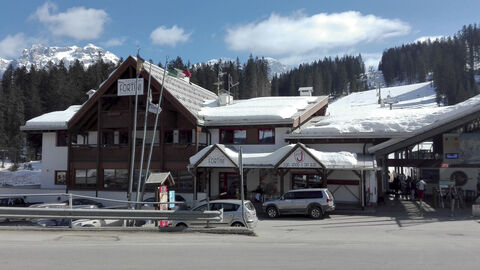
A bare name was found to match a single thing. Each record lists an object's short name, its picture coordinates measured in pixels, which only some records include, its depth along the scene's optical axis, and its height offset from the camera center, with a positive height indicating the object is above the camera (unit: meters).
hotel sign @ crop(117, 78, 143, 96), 26.83 +5.16
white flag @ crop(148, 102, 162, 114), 22.54 +3.06
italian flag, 23.22 +5.27
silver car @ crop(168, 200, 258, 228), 16.59 -2.19
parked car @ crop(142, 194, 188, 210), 19.29 -2.45
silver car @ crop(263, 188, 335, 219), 21.00 -2.34
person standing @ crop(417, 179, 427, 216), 24.89 -1.85
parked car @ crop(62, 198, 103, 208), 25.04 -2.61
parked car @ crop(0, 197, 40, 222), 25.80 -2.69
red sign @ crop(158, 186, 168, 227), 18.23 -1.63
